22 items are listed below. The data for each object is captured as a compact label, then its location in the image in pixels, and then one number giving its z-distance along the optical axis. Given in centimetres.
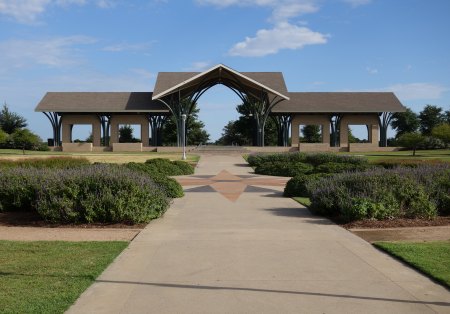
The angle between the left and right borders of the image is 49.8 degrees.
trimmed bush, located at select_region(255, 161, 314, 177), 2278
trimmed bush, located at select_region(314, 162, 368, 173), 1886
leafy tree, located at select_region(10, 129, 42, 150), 4712
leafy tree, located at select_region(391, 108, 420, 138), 6894
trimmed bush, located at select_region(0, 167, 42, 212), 1075
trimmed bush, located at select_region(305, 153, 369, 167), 2464
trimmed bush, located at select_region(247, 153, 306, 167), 2762
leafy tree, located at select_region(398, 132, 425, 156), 4241
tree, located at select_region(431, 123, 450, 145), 4253
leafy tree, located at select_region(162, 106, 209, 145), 6506
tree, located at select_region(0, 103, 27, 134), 6119
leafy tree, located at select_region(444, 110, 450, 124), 6656
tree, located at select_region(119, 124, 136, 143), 6369
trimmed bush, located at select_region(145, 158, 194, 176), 2191
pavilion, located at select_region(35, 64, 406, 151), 5166
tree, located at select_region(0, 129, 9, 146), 4601
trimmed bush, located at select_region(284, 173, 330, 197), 1423
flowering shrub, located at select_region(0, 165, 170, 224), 937
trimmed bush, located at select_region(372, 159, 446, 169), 2071
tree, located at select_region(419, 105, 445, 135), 6669
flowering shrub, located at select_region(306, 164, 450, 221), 959
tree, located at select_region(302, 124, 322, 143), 7022
